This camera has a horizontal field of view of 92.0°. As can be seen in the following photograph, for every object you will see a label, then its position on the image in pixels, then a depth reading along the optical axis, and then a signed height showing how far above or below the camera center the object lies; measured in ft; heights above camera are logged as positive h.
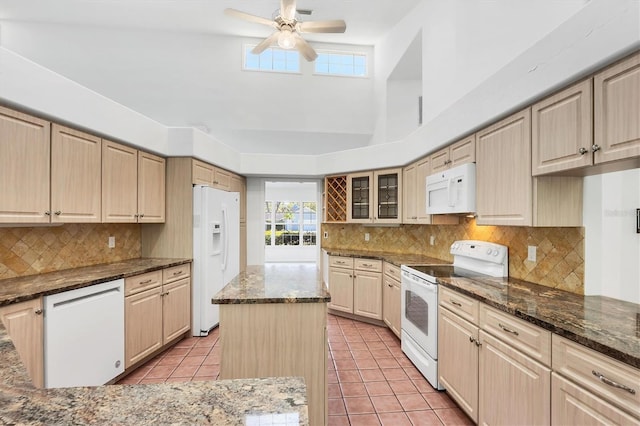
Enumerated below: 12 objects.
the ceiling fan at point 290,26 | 10.01 +6.50
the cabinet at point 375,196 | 13.60 +0.97
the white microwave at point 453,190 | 8.16 +0.80
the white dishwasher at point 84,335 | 6.63 -2.85
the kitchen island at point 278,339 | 6.10 -2.43
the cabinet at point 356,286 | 13.00 -3.02
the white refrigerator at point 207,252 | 11.94 -1.45
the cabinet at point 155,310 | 8.84 -3.03
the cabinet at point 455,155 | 8.29 +1.88
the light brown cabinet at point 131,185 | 9.36 +1.03
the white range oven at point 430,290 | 8.15 -2.09
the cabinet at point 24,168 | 6.60 +1.07
